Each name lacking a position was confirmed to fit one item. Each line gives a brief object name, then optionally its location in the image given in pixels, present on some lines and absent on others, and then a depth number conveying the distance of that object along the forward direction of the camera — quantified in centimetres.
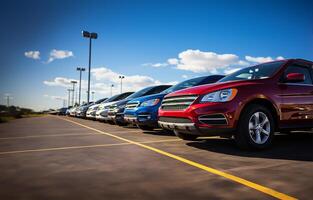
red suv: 489
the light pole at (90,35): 3787
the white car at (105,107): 1359
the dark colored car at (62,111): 5319
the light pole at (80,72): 5841
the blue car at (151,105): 823
